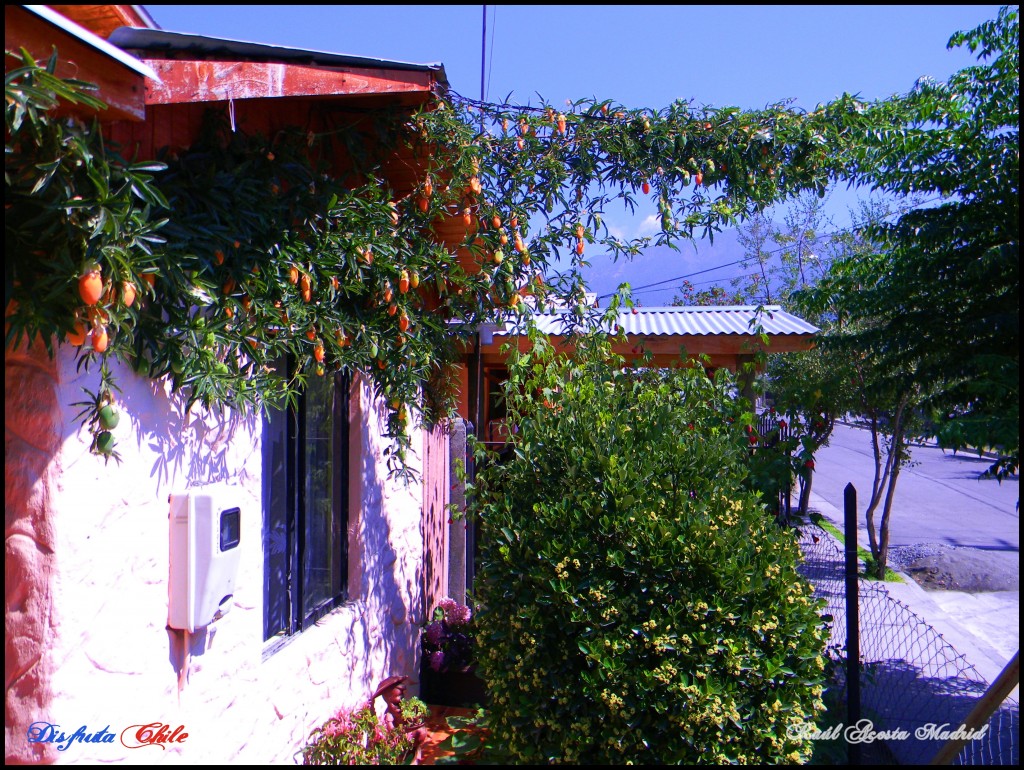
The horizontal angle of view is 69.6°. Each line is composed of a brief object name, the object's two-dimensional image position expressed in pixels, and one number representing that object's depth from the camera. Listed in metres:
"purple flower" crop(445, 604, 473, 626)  5.30
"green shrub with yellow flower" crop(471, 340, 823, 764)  3.02
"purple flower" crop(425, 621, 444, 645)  5.14
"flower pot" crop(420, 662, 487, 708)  5.02
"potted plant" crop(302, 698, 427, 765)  3.40
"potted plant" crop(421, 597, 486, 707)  5.02
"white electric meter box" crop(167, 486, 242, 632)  2.46
